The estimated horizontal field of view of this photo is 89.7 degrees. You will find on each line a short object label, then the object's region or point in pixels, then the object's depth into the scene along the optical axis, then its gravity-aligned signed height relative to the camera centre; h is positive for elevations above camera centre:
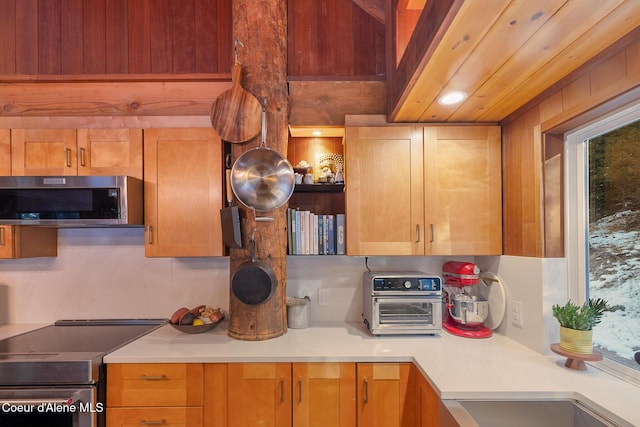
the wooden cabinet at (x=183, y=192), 1.81 +0.13
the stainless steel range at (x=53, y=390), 1.39 -0.77
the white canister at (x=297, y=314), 1.87 -0.59
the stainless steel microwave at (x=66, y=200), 1.67 +0.08
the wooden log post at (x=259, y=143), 1.70 +0.39
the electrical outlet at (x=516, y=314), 1.62 -0.52
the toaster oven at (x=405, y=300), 1.72 -0.47
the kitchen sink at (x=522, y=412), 1.15 -0.73
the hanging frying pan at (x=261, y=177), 1.68 +0.19
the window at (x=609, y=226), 1.21 -0.06
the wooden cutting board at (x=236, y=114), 1.66 +0.52
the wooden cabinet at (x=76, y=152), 1.79 +0.35
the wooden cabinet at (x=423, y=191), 1.77 +0.12
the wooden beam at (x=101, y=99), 1.96 +0.71
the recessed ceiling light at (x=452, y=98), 1.45 +0.53
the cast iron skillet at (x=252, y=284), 1.61 -0.35
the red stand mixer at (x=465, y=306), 1.75 -0.52
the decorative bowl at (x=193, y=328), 1.74 -0.62
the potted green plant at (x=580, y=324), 1.24 -0.44
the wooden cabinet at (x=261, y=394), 1.47 -0.83
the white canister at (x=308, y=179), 1.93 +0.21
